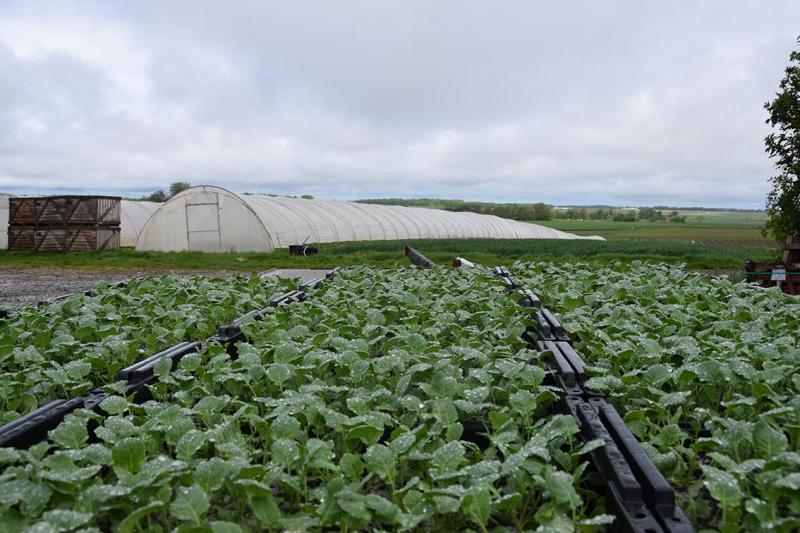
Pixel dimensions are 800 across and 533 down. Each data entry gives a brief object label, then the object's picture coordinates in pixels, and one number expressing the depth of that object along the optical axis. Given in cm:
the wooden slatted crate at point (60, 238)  1770
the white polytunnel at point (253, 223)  1748
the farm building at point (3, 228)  2017
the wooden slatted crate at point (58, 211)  1781
